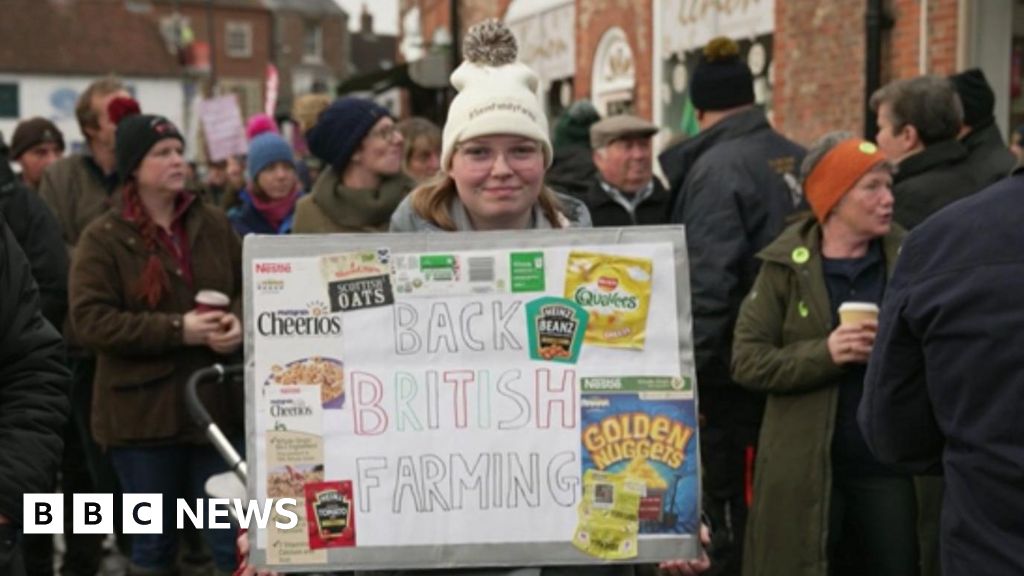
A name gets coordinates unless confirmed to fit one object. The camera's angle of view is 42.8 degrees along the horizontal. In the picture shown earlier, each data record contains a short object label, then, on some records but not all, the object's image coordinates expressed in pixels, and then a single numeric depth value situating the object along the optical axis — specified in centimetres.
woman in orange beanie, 424
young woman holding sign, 302
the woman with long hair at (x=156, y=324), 489
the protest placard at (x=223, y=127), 1199
